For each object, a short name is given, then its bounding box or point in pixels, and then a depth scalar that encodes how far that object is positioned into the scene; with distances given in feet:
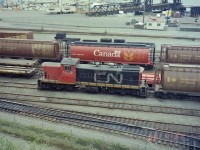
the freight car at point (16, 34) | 146.82
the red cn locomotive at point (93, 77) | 92.17
